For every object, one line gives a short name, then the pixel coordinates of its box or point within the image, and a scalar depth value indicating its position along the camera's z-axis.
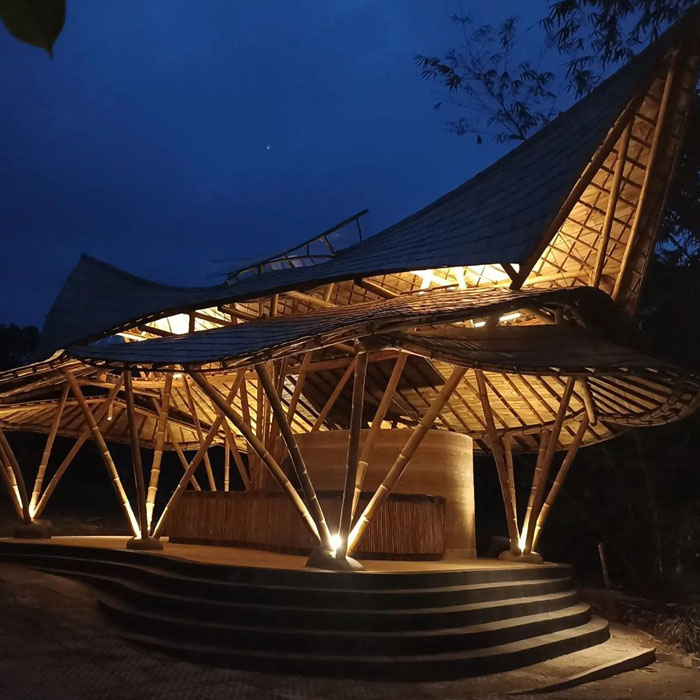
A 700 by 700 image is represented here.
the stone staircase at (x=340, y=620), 7.14
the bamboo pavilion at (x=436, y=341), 9.30
